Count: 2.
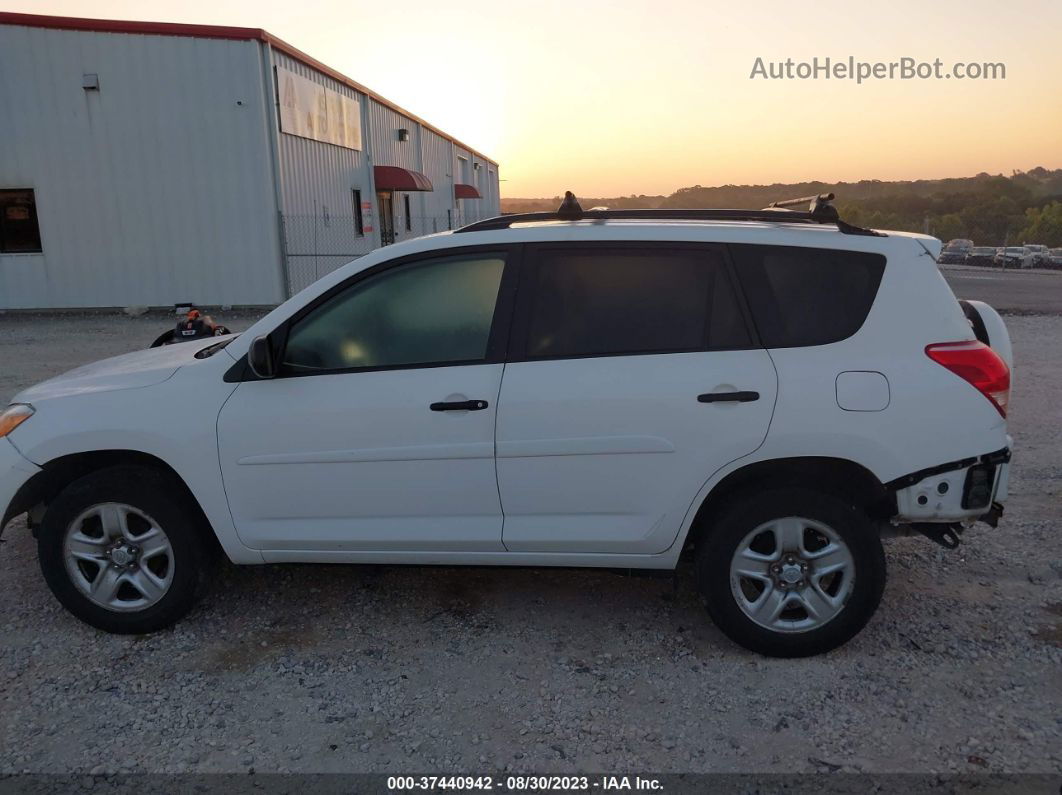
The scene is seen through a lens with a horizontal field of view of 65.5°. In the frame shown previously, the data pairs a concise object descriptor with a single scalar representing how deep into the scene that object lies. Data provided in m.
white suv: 3.32
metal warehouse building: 16.09
